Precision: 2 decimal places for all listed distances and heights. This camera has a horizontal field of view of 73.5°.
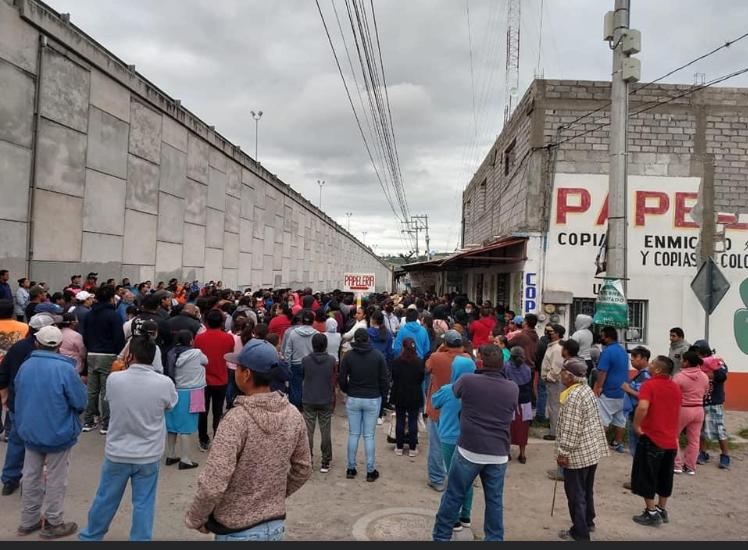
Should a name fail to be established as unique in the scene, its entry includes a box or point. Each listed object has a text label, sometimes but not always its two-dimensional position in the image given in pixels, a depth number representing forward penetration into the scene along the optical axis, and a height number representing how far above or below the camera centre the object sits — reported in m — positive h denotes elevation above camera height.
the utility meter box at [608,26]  8.26 +4.48
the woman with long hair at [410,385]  6.71 -1.32
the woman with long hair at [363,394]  6.02 -1.32
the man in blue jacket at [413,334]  7.80 -0.74
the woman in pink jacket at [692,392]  6.57 -1.23
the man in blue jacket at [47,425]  4.07 -1.26
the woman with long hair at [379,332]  7.97 -0.75
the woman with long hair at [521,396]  6.66 -1.42
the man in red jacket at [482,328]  9.82 -0.75
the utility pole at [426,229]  61.03 +7.84
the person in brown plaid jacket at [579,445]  4.63 -1.40
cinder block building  11.95 +2.26
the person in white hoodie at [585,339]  8.34 -0.74
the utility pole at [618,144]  8.09 +2.49
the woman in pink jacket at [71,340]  6.12 -0.84
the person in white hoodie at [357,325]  8.70 -0.75
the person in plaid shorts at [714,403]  7.31 -1.54
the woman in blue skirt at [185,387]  5.96 -1.32
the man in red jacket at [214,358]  6.52 -1.03
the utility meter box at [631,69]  7.95 +3.63
